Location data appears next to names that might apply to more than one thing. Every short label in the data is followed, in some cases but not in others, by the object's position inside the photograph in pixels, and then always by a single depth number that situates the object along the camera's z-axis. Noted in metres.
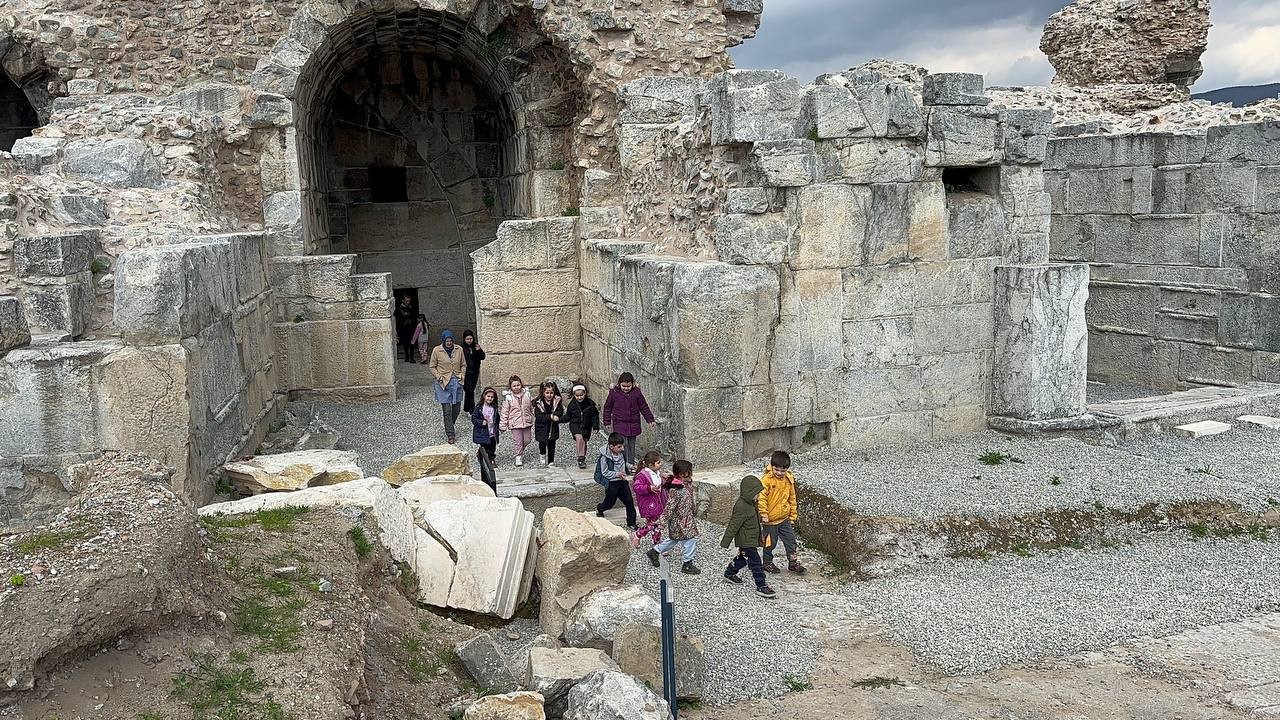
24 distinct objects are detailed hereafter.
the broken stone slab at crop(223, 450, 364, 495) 7.32
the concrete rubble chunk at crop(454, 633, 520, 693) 5.15
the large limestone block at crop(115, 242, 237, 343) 6.81
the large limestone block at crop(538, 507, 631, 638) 5.98
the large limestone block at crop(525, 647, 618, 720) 4.96
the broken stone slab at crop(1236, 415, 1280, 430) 9.60
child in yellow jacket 6.80
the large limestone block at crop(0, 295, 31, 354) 6.62
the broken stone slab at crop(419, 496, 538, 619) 6.09
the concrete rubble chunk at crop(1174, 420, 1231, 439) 9.36
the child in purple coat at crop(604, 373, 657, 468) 8.46
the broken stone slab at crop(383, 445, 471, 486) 8.02
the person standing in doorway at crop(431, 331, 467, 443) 10.40
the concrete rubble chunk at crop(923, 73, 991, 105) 8.78
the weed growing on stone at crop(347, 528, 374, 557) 5.84
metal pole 4.98
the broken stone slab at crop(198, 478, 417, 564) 6.13
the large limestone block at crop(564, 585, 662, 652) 5.64
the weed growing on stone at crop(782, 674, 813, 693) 5.61
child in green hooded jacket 6.65
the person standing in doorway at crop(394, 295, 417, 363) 15.36
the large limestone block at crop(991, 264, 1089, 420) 8.93
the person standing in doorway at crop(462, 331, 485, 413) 11.30
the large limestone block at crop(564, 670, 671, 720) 4.69
